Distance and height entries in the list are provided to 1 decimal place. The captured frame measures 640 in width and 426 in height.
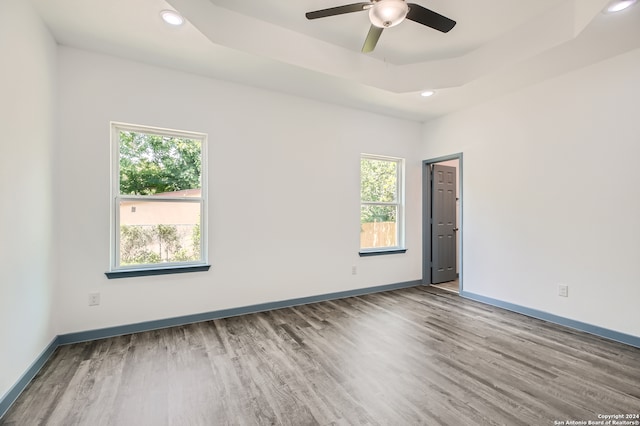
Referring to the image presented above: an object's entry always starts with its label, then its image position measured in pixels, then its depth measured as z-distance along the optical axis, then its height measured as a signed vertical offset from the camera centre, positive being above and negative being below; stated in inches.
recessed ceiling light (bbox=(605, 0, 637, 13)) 84.6 +61.2
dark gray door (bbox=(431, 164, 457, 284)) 203.6 -7.5
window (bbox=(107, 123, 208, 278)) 120.3 +6.4
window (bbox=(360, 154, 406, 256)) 182.1 +6.0
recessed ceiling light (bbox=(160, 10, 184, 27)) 90.7 +62.1
